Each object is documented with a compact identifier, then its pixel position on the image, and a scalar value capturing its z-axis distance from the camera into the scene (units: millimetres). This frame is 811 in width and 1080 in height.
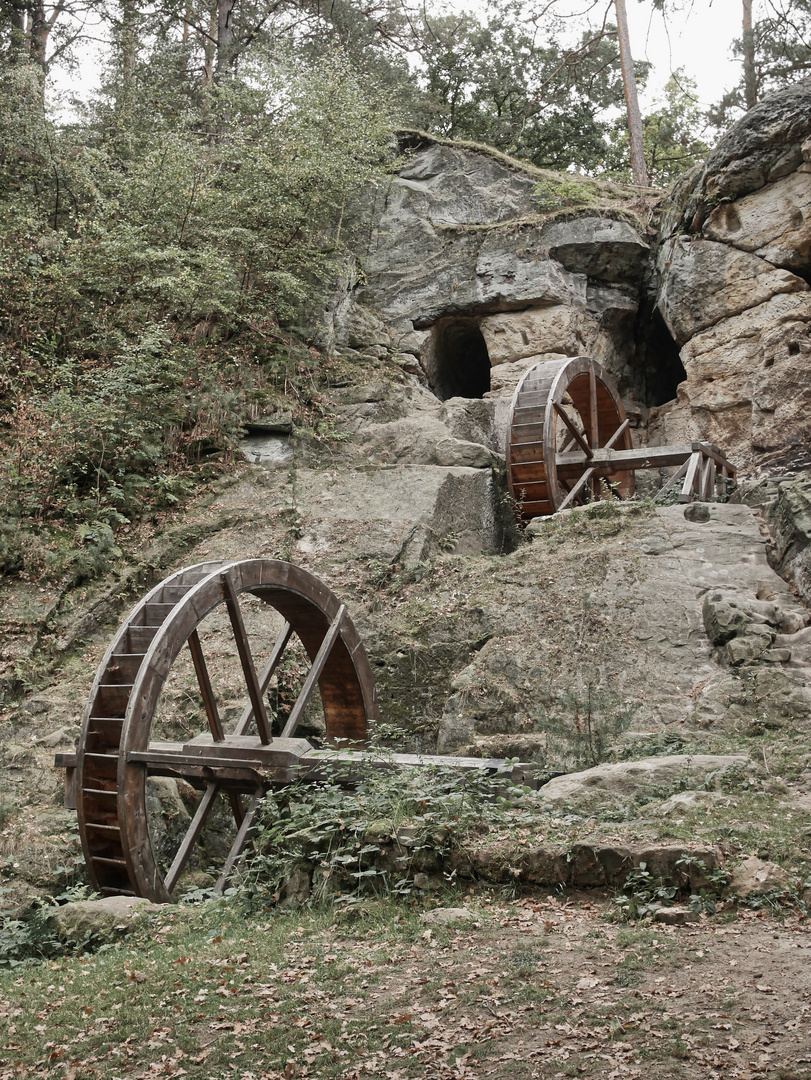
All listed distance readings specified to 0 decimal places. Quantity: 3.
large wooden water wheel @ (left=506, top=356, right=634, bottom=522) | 12688
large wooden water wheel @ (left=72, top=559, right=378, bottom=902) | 6312
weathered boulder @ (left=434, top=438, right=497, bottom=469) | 13383
